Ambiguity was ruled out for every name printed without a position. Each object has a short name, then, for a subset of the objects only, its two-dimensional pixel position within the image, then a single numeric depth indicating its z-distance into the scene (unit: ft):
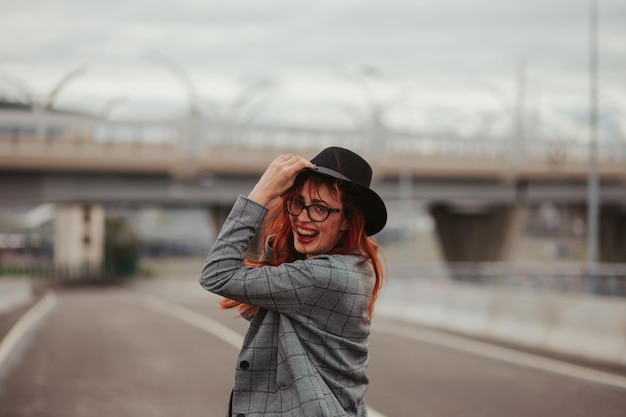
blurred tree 273.33
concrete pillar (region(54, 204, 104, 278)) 247.50
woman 10.07
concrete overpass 137.59
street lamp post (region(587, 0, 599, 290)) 93.35
